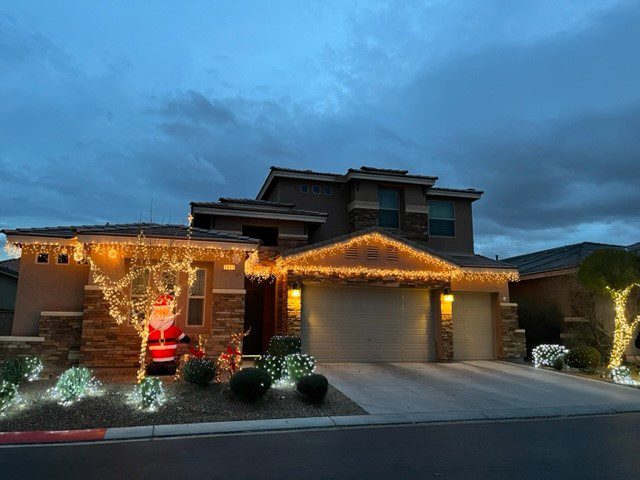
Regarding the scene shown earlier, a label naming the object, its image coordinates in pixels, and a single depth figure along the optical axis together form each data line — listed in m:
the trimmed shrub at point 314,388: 9.74
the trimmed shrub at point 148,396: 8.84
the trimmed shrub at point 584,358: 14.78
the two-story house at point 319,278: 12.80
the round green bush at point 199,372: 10.17
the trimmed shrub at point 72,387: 8.98
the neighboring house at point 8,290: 19.56
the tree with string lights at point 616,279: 14.35
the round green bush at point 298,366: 11.32
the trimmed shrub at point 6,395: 8.41
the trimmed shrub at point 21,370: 9.68
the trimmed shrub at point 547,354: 15.83
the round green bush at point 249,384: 9.52
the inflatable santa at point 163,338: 11.37
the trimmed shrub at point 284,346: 13.14
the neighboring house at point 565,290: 17.05
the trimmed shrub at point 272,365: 11.19
